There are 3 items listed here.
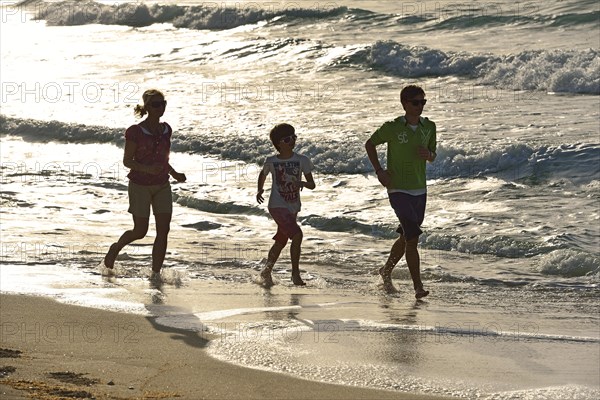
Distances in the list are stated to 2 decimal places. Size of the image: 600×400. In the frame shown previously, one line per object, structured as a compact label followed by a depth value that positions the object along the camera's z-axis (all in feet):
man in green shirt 56.44
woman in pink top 58.39
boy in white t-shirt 59.21
